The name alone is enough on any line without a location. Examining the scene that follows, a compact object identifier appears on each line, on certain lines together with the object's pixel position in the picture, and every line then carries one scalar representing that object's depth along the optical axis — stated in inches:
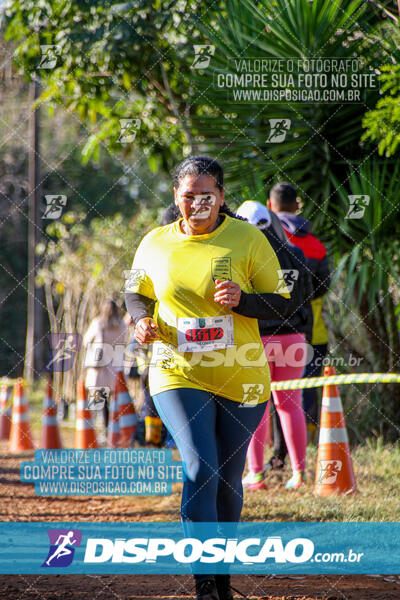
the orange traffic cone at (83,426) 608.7
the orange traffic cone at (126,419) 633.6
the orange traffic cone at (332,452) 418.9
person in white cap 425.7
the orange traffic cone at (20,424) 692.1
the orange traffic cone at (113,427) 637.9
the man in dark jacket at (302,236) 457.4
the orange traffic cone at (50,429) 634.2
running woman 249.9
